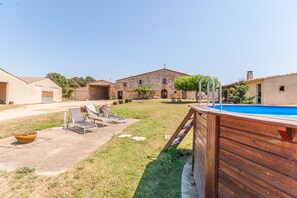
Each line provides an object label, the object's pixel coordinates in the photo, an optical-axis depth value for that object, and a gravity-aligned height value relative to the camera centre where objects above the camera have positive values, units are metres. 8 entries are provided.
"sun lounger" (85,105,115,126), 8.58 -0.91
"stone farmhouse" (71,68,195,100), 34.59 +3.04
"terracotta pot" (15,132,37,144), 5.42 -1.36
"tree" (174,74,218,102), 23.94 +2.67
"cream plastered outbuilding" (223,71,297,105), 14.55 +1.24
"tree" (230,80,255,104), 15.56 +0.55
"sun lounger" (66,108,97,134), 7.29 -1.05
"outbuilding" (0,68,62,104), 22.64 +1.35
